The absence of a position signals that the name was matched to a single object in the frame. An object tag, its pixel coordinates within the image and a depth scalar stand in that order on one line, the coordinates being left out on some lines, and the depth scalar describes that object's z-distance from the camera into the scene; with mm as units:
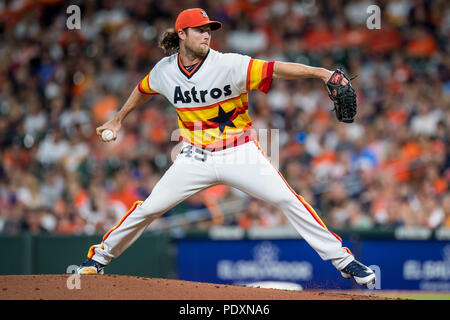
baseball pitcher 10930
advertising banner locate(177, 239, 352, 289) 20625
